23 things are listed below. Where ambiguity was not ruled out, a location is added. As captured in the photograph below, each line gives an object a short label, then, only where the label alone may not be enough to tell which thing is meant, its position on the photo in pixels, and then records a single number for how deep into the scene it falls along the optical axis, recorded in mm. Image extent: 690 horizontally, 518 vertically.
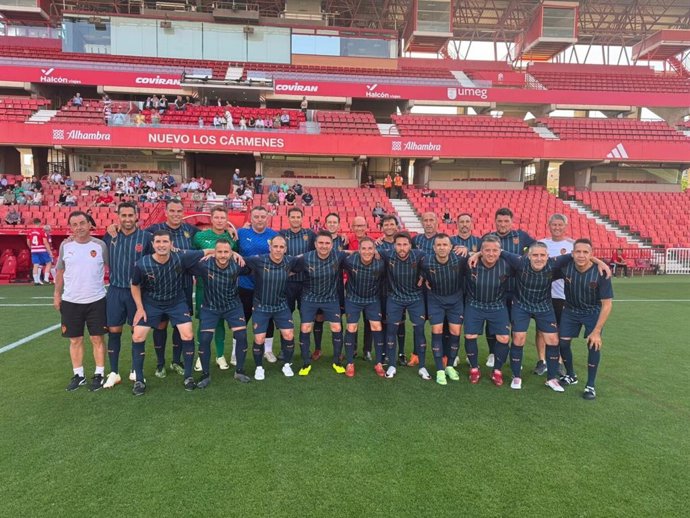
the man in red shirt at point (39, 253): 12125
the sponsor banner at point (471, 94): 24969
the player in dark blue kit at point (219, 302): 4845
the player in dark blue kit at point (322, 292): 5309
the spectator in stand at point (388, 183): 22938
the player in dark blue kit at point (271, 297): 5090
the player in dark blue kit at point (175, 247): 5137
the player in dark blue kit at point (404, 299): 5227
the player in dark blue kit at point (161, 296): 4578
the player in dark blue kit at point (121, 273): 4809
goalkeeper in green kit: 5297
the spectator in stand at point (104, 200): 16873
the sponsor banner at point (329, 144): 19734
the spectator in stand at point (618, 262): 15977
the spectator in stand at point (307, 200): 19141
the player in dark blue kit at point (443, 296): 5105
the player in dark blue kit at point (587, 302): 4637
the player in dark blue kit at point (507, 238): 5684
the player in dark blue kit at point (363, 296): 5281
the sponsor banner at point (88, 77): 22719
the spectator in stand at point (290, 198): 19256
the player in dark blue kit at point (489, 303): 5004
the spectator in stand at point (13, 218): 13656
